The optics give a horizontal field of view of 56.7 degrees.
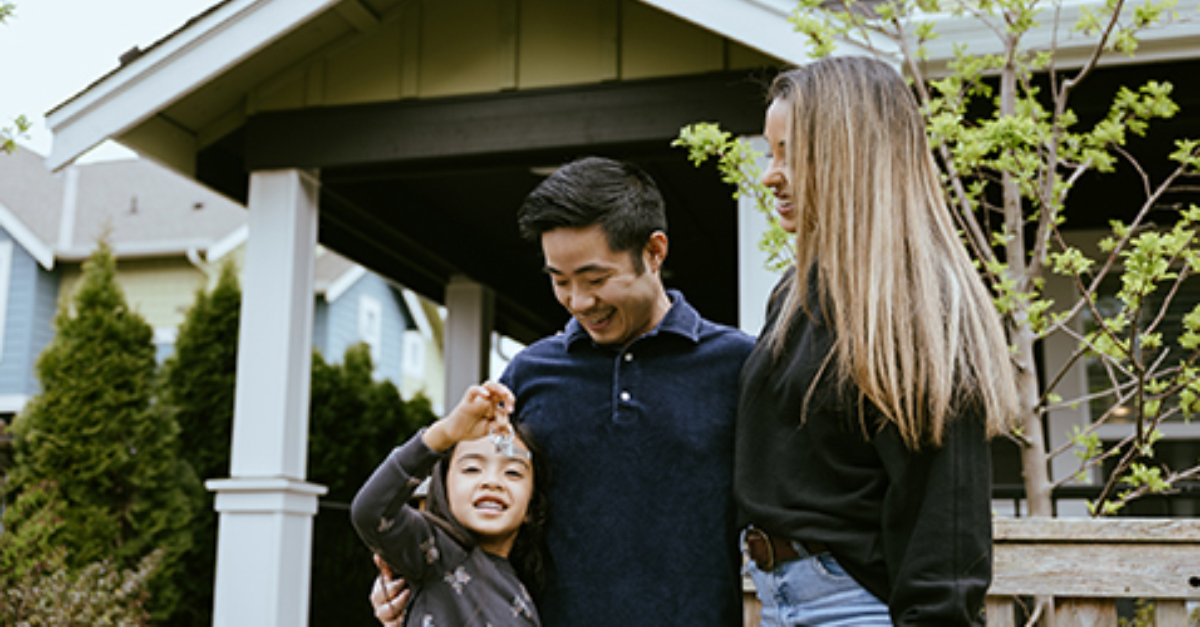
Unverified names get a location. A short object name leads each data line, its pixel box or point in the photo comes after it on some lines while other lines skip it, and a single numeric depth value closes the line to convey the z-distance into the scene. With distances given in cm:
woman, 129
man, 174
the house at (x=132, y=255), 1457
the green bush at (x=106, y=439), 750
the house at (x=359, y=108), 445
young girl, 171
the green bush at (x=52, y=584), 480
